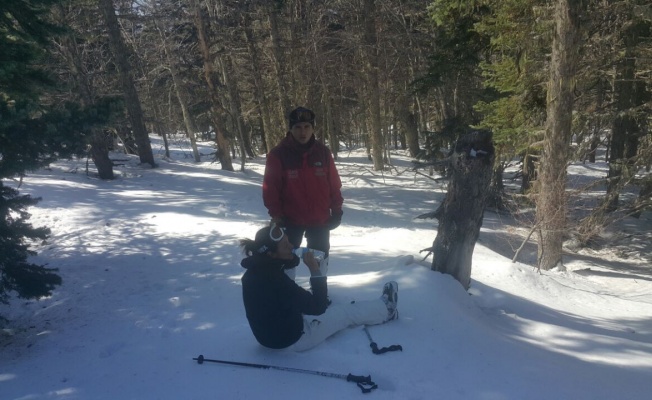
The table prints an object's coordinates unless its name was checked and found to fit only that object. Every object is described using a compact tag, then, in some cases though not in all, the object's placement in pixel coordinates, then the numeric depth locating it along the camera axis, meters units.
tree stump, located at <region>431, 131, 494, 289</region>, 4.94
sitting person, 3.56
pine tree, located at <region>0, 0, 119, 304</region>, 4.56
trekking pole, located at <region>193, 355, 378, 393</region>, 3.30
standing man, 4.46
